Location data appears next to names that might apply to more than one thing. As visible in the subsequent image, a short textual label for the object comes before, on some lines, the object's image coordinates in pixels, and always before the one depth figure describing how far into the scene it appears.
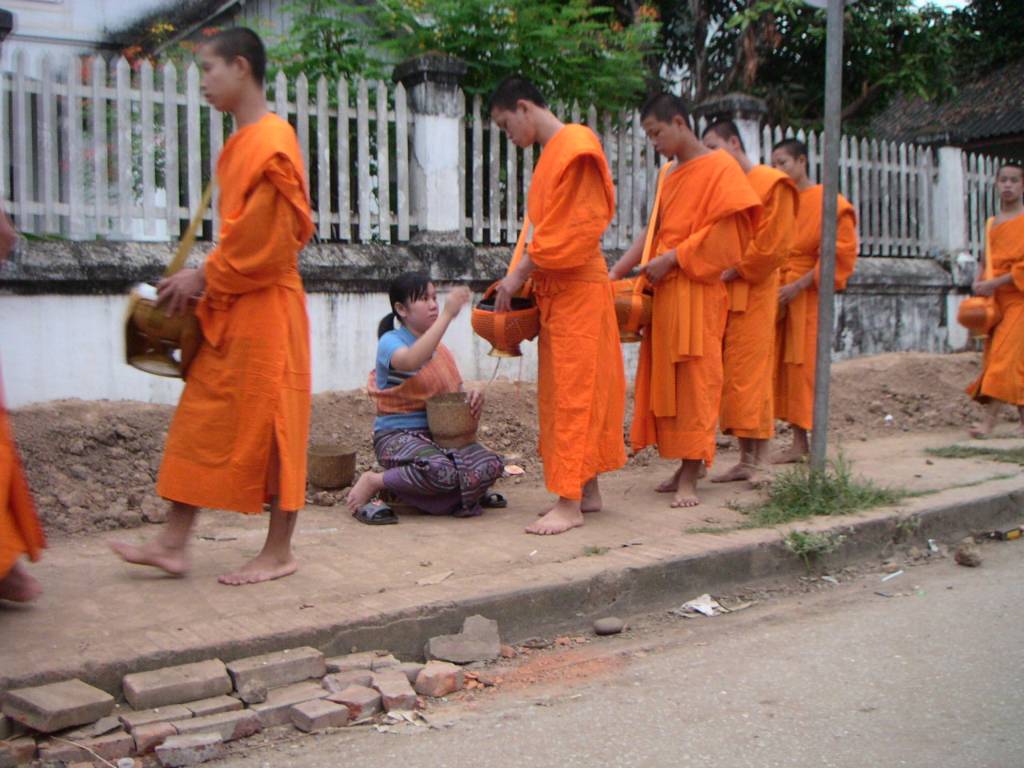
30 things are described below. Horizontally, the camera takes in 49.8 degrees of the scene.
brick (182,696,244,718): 3.14
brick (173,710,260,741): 3.06
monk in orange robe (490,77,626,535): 4.74
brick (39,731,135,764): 2.93
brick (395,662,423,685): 3.52
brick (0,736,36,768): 2.87
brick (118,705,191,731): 3.05
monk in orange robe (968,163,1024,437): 7.85
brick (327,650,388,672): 3.49
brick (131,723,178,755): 2.98
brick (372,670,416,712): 3.31
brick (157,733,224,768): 2.95
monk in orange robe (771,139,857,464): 6.75
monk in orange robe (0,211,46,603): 3.40
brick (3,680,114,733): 2.94
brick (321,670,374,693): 3.38
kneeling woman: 5.10
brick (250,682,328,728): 3.20
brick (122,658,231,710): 3.14
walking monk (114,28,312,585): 3.79
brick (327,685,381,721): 3.25
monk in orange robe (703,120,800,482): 6.00
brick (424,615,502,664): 3.72
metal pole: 5.22
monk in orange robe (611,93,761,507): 5.33
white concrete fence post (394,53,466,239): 7.59
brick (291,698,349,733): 3.17
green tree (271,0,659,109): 8.29
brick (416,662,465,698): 3.46
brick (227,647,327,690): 3.30
